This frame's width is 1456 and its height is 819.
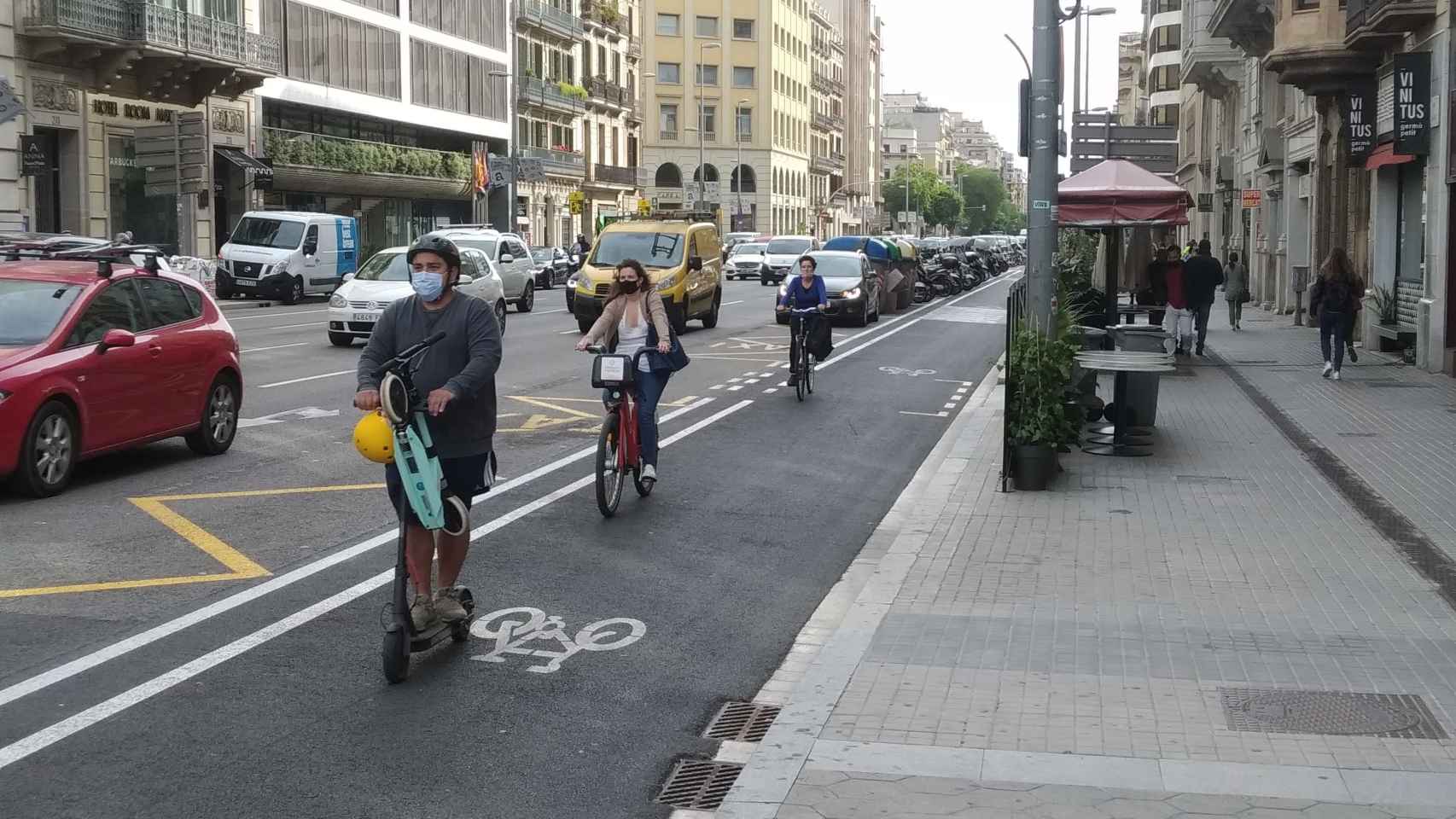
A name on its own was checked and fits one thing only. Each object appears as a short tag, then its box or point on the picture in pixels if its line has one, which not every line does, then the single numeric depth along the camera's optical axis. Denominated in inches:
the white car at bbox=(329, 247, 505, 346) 982.4
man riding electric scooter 275.7
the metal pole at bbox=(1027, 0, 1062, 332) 546.0
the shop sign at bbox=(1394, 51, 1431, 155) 890.7
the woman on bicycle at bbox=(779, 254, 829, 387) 779.4
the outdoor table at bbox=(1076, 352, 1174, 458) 557.3
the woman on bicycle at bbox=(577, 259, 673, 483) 460.1
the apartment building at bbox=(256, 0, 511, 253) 1996.8
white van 1567.4
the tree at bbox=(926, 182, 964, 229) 7559.1
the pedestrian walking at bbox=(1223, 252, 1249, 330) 1306.6
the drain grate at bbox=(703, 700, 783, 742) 246.2
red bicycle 429.4
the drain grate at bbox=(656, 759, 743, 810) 215.9
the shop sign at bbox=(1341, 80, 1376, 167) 1047.0
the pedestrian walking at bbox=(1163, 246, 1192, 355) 1016.9
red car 434.9
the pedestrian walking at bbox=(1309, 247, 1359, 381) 840.9
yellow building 4367.6
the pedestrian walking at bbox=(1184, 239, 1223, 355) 1019.3
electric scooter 263.1
